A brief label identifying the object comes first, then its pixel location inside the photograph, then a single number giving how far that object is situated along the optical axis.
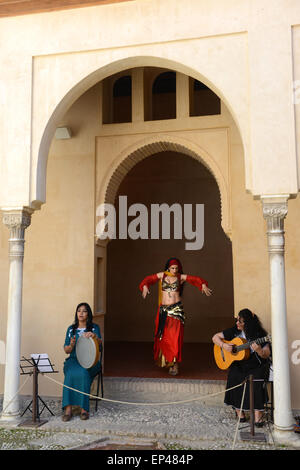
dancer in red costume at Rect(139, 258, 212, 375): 6.91
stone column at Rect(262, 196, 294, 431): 4.81
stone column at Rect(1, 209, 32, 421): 5.48
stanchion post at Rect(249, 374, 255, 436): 4.89
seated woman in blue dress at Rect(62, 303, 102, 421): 5.56
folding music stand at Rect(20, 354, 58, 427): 5.41
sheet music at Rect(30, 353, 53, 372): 5.66
